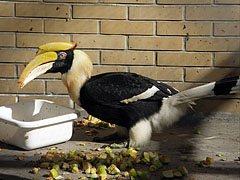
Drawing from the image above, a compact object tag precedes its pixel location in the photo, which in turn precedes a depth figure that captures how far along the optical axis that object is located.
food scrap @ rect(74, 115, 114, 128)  3.43
